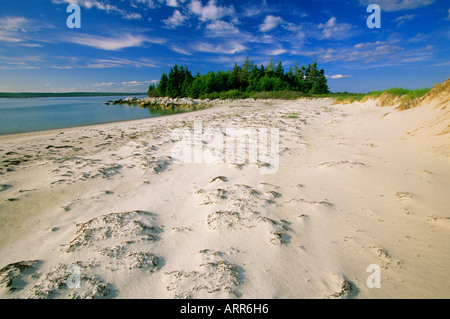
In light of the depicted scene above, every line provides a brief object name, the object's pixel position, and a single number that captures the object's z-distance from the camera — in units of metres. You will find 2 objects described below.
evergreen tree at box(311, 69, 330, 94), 51.75
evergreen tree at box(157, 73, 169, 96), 54.75
